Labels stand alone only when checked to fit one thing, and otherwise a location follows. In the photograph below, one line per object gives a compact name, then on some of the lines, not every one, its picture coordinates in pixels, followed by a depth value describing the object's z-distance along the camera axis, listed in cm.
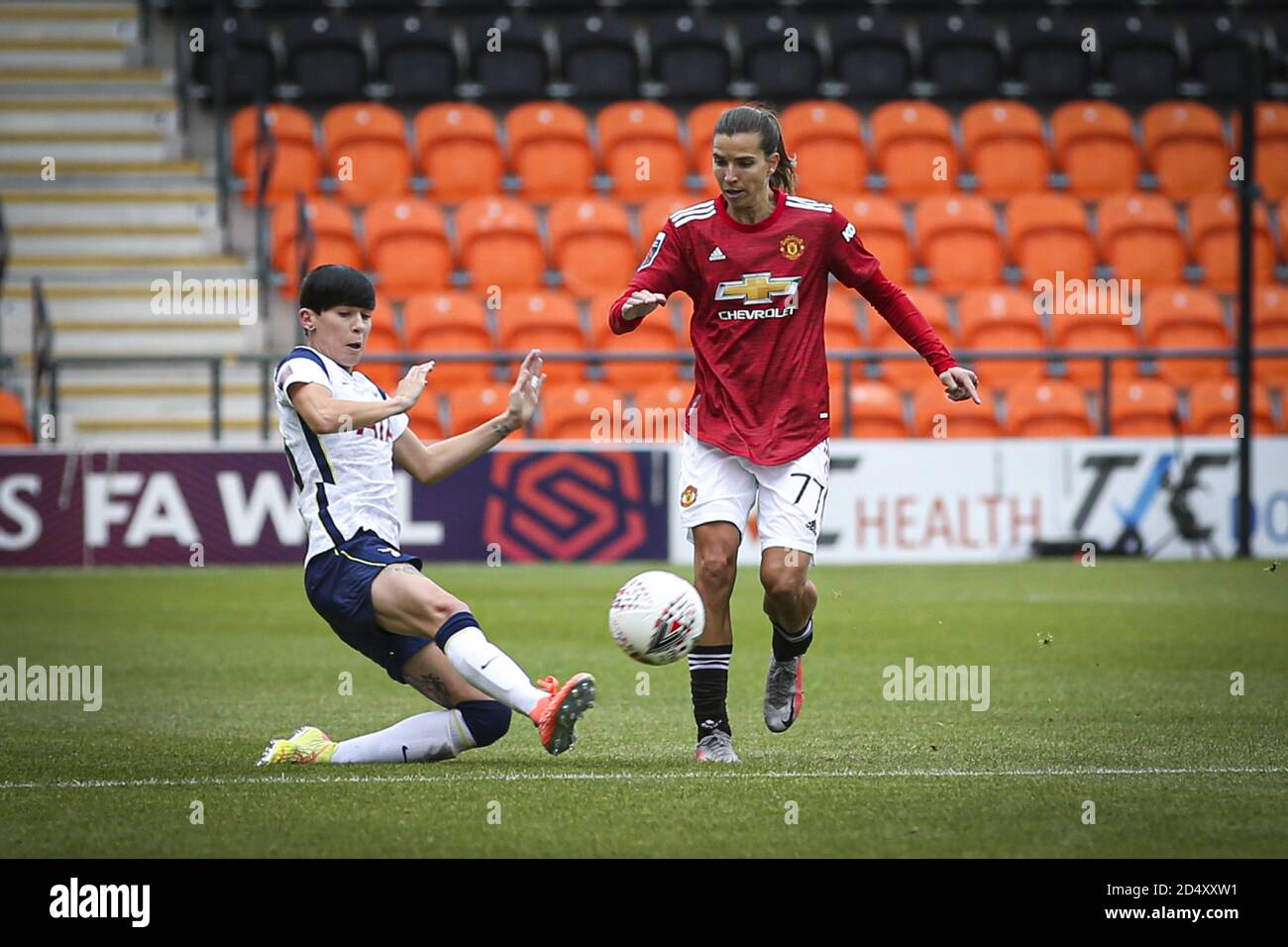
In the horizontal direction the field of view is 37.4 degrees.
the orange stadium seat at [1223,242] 1970
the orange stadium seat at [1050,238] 1916
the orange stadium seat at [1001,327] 1817
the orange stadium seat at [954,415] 1709
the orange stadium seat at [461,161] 2006
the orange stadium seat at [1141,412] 1739
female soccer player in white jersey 606
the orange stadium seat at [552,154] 2003
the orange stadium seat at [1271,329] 1839
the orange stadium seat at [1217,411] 1755
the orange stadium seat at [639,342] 1766
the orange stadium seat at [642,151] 1983
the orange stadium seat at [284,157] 1966
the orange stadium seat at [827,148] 1983
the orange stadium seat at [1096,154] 2056
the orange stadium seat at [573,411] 1662
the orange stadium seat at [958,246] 1919
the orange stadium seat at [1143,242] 1947
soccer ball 610
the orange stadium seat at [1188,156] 2069
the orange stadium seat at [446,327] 1783
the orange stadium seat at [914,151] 2022
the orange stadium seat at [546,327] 1786
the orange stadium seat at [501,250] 1873
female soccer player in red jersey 654
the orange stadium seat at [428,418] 1653
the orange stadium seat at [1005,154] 2044
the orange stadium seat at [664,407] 1616
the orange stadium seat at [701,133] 2002
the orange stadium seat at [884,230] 1864
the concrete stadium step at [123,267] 1859
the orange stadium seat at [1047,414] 1744
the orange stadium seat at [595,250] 1875
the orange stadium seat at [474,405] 1639
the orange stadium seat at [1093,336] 1855
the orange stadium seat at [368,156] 1986
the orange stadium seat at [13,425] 1623
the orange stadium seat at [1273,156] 2044
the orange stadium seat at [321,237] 1850
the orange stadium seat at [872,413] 1722
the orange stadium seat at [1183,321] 1873
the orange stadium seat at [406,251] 1873
